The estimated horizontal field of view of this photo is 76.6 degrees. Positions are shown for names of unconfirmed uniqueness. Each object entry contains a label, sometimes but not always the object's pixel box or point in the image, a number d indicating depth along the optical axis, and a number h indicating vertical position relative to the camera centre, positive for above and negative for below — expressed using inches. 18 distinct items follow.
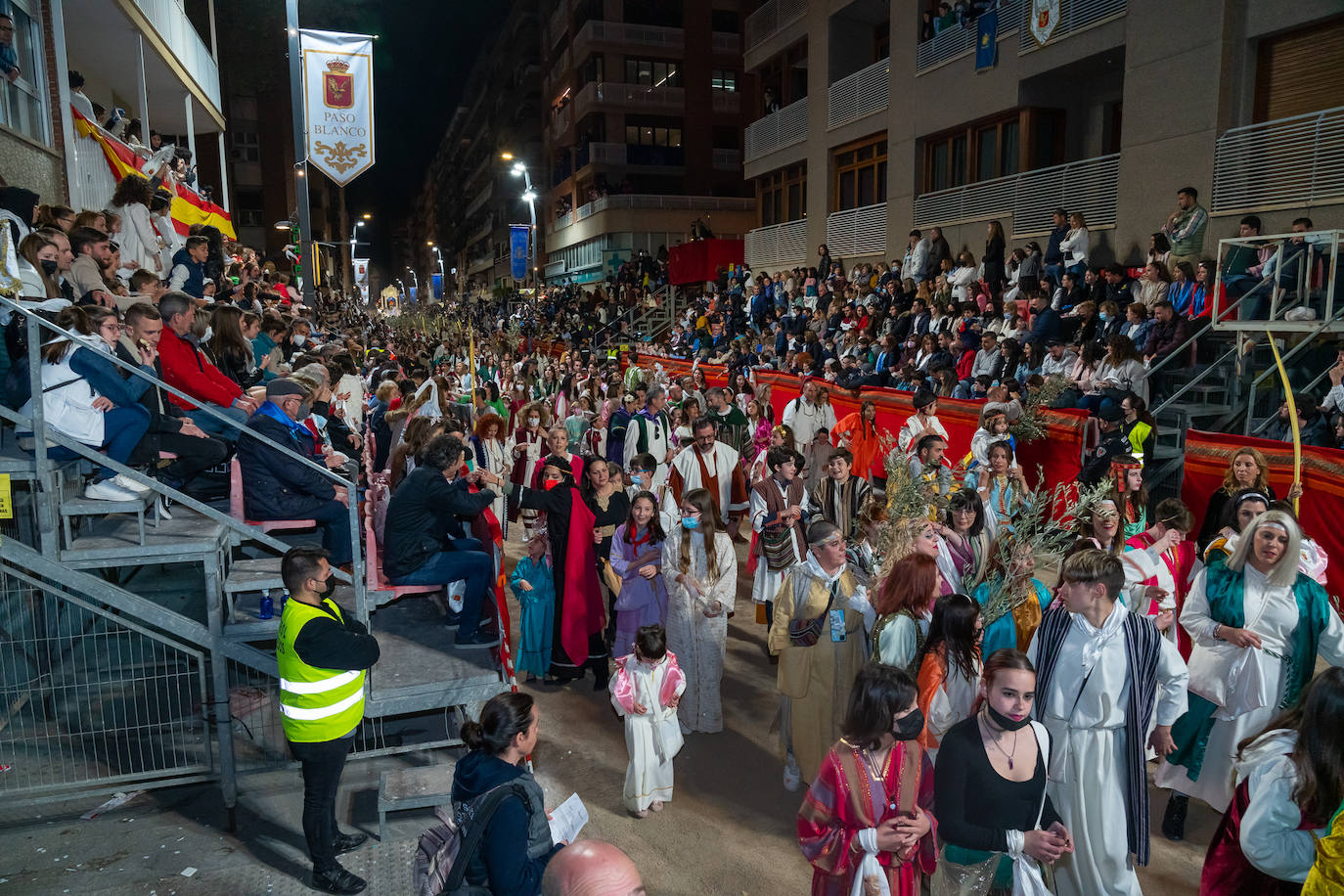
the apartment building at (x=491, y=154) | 2549.2 +689.1
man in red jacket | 291.7 -10.5
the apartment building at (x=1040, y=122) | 502.3 +178.1
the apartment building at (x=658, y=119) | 1801.2 +487.0
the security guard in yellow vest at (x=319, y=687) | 181.2 -74.4
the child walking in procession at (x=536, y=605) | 289.9 -89.7
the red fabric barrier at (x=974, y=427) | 413.1 -46.9
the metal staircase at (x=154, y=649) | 213.9 -87.3
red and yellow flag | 486.5 +110.5
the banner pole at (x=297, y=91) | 492.4 +146.8
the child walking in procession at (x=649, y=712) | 217.2 -94.7
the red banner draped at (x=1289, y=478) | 289.9 -50.7
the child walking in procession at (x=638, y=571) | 267.1 -72.3
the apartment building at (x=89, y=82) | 418.9 +193.7
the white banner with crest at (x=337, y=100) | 505.4 +144.4
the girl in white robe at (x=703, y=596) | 259.6 -77.4
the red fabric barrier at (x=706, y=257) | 1314.0 +129.2
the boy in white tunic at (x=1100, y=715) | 164.6 -72.6
